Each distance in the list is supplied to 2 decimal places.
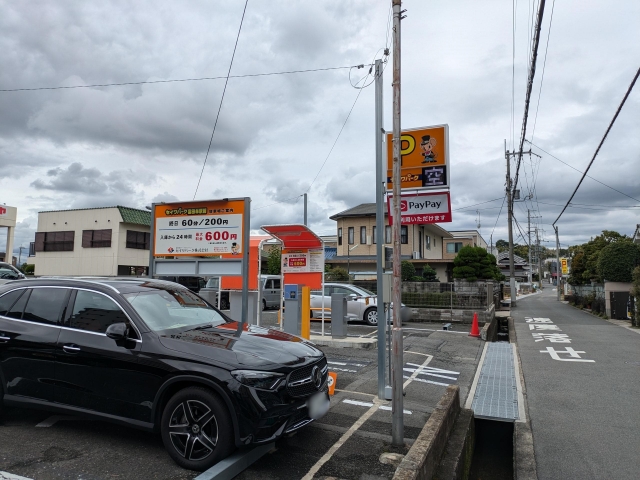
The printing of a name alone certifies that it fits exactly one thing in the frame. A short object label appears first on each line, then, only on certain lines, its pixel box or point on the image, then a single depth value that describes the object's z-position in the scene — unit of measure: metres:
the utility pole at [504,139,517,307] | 31.56
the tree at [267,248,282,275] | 29.95
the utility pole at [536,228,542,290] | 73.45
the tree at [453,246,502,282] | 24.76
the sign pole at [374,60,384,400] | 6.28
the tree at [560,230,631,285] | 29.77
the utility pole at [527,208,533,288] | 63.72
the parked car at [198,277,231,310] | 21.20
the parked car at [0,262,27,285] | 17.50
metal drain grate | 6.59
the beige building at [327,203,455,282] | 33.19
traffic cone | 14.26
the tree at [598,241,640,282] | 19.73
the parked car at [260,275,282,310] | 22.53
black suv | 3.84
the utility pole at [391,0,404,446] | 4.61
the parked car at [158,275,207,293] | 27.09
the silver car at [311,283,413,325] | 16.28
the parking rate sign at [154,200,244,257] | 8.37
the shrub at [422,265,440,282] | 29.94
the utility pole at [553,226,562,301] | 50.97
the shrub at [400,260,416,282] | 26.20
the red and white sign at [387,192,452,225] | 7.46
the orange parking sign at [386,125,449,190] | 7.30
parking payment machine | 10.48
